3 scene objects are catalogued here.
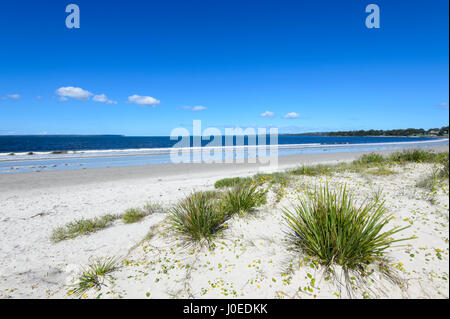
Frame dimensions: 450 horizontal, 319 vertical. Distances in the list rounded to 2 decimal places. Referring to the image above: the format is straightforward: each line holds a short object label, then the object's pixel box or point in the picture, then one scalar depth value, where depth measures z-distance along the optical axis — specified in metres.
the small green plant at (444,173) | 6.80
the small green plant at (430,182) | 5.98
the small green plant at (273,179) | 7.40
